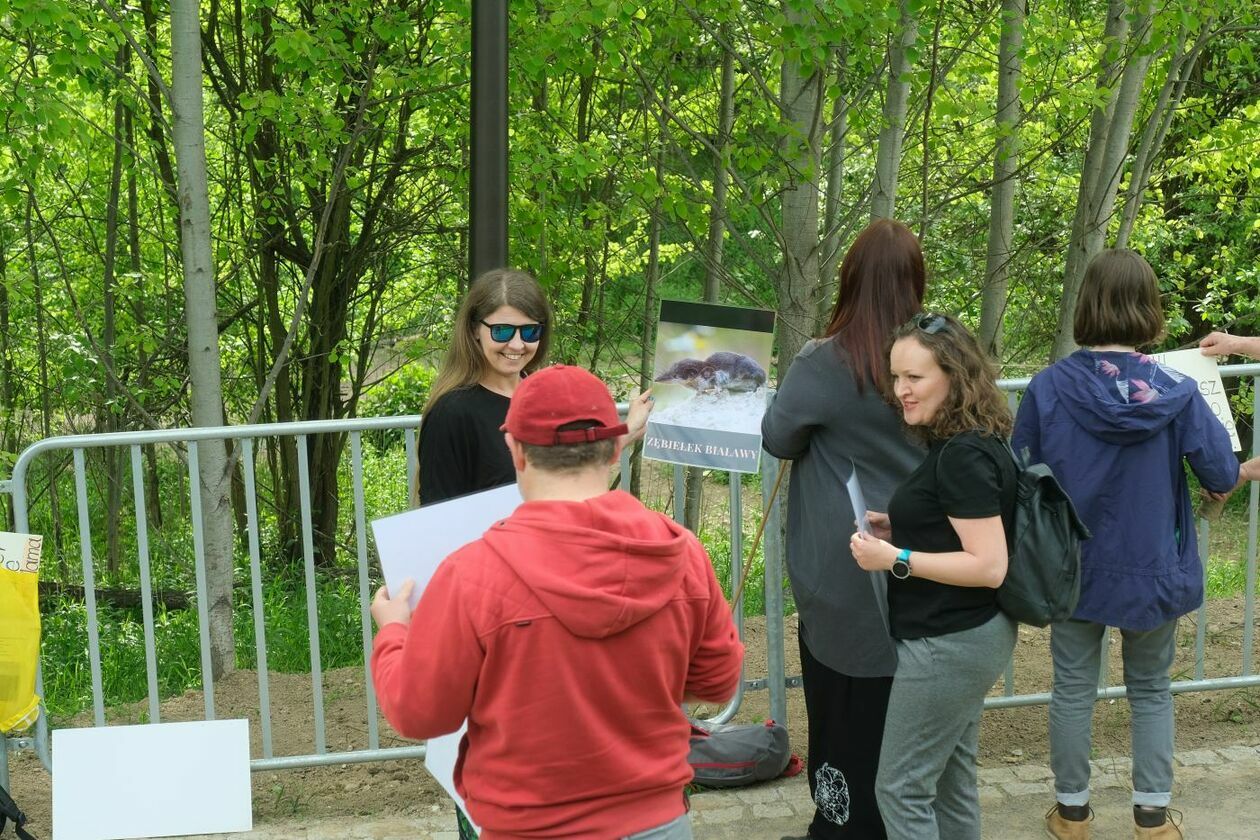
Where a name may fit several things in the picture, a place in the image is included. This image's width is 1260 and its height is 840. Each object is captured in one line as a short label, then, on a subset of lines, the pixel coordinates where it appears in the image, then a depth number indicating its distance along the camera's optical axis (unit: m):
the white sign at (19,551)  4.27
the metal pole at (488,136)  4.42
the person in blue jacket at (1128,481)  3.92
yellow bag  4.26
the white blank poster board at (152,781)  4.37
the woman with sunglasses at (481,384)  3.45
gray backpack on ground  4.73
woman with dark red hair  3.50
